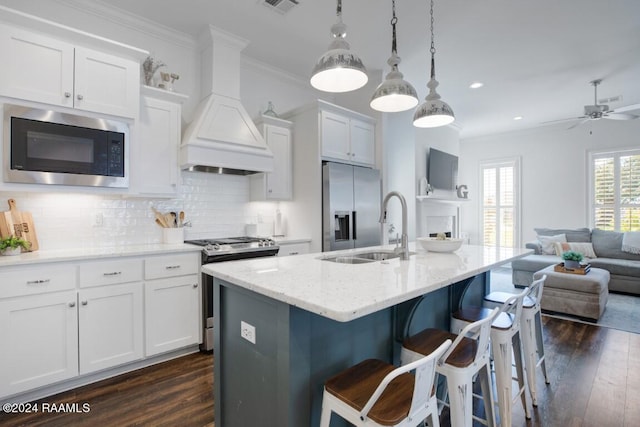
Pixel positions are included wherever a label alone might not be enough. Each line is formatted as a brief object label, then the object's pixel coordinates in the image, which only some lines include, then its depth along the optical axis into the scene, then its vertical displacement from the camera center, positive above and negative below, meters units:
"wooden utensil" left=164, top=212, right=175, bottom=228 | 3.04 -0.06
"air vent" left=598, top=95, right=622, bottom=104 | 4.88 +1.80
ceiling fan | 4.23 +1.37
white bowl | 2.28 -0.22
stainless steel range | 2.75 -0.37
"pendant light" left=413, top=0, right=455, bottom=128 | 2.35 +0.77
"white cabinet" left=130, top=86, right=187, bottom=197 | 2.76 +0.63
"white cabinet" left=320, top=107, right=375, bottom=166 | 3.61 +0.92
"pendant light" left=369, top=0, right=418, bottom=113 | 2.06 +0.82
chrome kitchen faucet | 2.06 -0.16
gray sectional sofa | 4.64 -0.73
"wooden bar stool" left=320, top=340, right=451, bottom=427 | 1.00 -0.64
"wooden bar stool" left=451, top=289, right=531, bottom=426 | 1.66 -0.71
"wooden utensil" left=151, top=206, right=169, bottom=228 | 3.02 -0.05
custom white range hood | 2.97 +0.89
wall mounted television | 5.92 +0.87
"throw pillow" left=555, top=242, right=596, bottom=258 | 5.21 -0.57
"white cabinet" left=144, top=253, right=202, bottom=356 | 2.50 -0.73
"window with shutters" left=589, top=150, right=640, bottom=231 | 5.55 +0.43
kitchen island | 1.18 -0.50
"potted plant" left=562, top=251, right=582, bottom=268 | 3.95 -0.57
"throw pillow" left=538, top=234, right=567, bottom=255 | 5.33 -0.47
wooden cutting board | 2.25 -0.08
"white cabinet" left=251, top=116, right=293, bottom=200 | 3.62 +0.56
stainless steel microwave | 2.15 +0.48
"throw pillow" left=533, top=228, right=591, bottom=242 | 5.46 -0.33
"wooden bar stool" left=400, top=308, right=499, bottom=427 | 1.35 -0.66
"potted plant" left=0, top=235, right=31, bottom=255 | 2.12 -0.21
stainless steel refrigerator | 3.50 +0.09
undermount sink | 2.19 -0.31
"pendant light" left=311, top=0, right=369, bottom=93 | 1.75 +0.86
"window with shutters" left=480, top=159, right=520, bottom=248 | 6.91 +0.25
